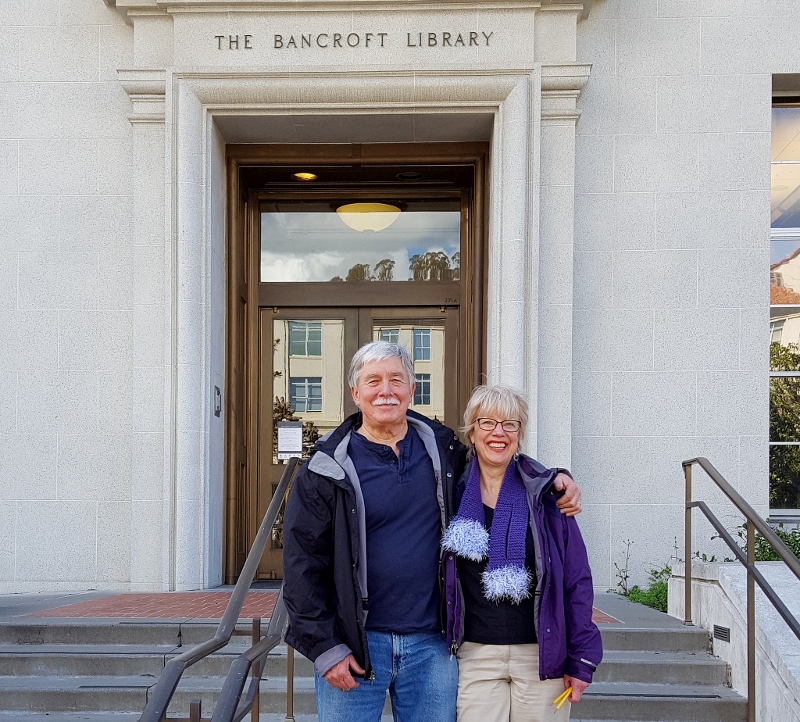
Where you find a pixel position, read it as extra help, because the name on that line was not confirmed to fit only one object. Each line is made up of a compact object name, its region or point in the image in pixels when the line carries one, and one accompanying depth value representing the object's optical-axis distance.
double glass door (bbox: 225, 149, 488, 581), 8.55
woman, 2.58
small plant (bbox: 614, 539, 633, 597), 7.28
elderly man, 2.59
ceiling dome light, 8.76
